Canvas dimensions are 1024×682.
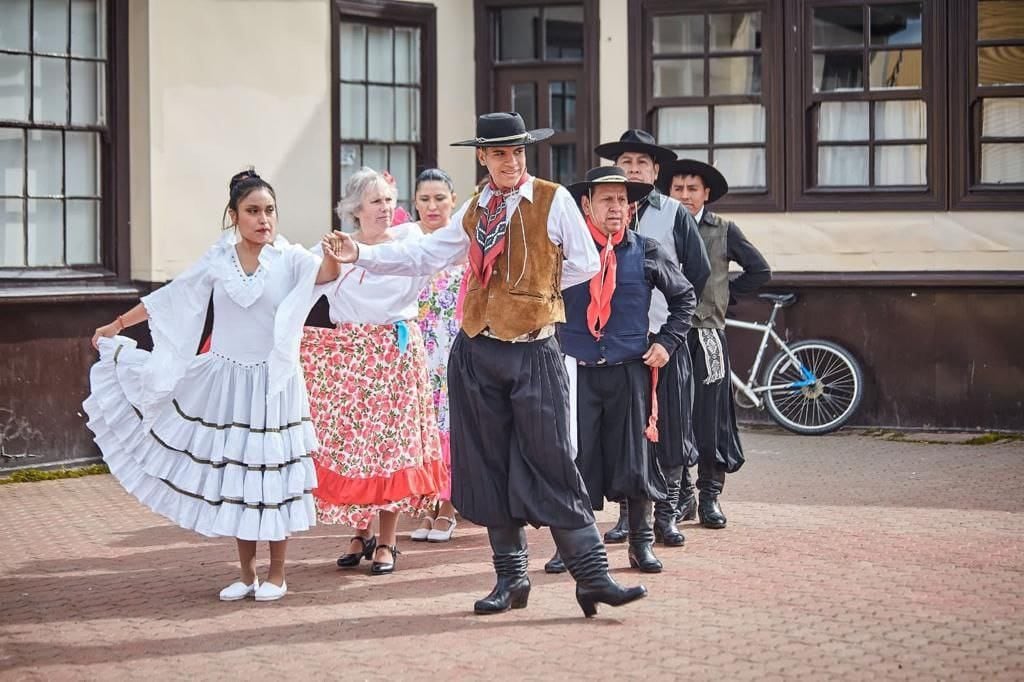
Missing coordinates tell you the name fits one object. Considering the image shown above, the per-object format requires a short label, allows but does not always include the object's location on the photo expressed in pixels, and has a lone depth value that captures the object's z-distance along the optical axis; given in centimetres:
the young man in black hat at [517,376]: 654
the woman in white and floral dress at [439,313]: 873
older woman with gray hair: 778
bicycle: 1303
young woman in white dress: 702
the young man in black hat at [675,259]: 805
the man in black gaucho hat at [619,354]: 741
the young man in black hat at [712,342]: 875
